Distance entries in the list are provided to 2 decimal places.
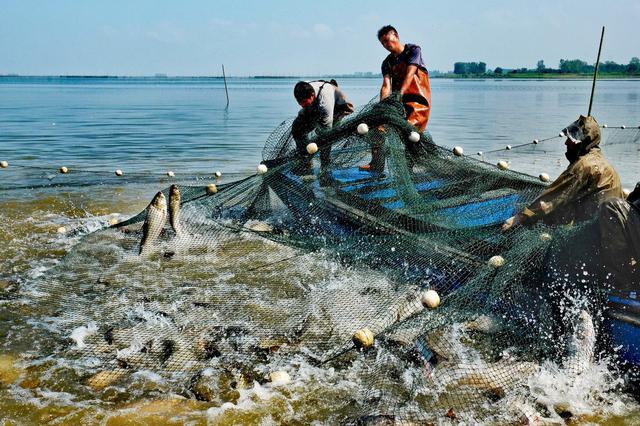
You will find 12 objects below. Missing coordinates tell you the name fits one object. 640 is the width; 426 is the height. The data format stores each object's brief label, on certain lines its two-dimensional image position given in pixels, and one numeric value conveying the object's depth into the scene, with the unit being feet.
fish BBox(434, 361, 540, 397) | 12.41
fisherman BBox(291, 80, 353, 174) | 23.88
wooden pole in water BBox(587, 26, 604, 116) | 27.18
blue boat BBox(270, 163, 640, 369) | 16.51
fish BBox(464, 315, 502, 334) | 13.88
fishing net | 12.76
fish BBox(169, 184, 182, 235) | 21.65
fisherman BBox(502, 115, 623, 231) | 14.01
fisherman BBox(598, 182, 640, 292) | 12.58
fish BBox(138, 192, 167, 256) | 21.45
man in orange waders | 22.86
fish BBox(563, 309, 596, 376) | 12.66
